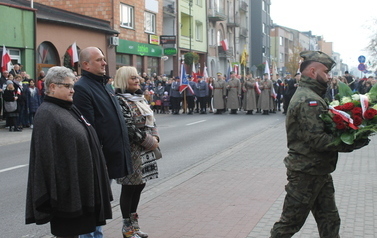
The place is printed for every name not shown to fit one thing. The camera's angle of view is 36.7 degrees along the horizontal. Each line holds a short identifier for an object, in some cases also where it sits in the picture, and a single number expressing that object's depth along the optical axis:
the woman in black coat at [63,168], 4.08
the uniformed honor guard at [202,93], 29.62
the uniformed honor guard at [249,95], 28.73
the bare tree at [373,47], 53.03
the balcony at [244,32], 64.44
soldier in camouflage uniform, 4.57
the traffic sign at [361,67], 36.75
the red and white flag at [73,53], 25.25
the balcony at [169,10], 41.91
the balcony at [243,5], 64.00
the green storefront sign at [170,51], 40.38
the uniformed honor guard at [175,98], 29.00
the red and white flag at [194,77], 31.14
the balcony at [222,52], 54.82
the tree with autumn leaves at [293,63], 89.41
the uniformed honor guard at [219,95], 29.00
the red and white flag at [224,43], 48.00
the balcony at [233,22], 58.00
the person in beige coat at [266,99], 28.45
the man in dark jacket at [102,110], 5.09
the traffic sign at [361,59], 37.21
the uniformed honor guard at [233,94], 28.91
